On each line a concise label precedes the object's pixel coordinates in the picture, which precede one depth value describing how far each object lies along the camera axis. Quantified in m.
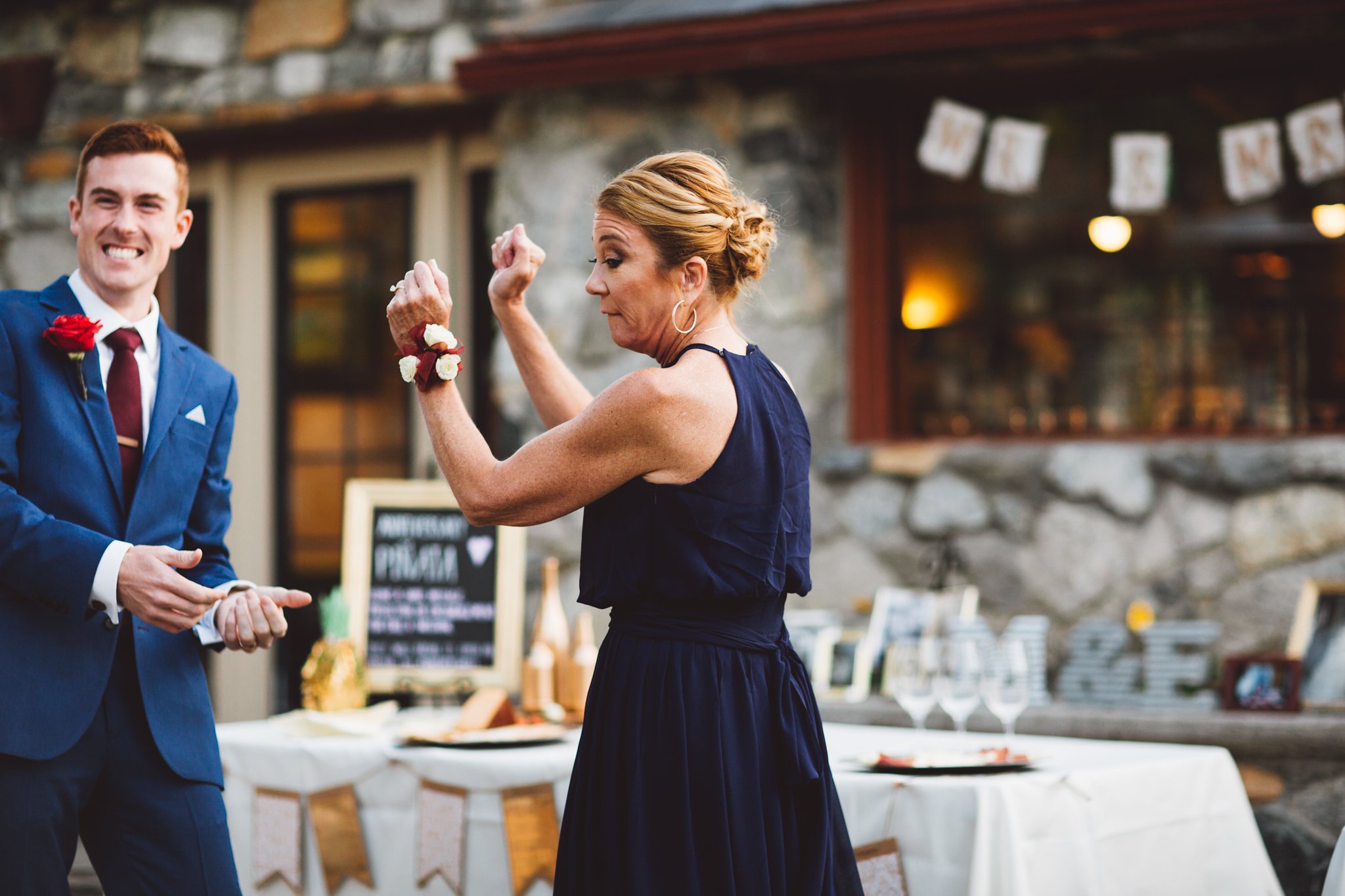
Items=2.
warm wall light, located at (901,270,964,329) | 5.59
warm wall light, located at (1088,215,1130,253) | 5.57
